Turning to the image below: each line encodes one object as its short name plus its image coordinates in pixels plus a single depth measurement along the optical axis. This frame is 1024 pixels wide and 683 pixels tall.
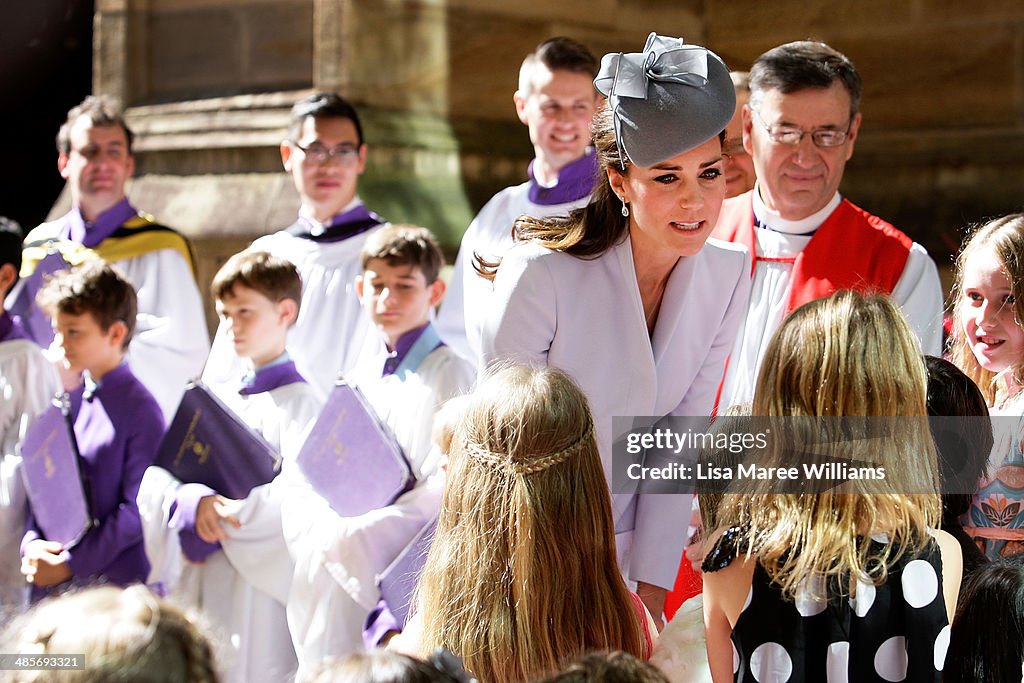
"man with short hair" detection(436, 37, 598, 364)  4.59
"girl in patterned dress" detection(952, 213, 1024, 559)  2.89
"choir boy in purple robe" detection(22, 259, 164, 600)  4.14
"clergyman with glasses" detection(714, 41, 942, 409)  3.62
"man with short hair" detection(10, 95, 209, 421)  5.17
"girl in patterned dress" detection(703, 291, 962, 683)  2.15
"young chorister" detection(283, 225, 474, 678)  3.77
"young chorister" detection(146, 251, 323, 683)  3.96
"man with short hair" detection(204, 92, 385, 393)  4.89
